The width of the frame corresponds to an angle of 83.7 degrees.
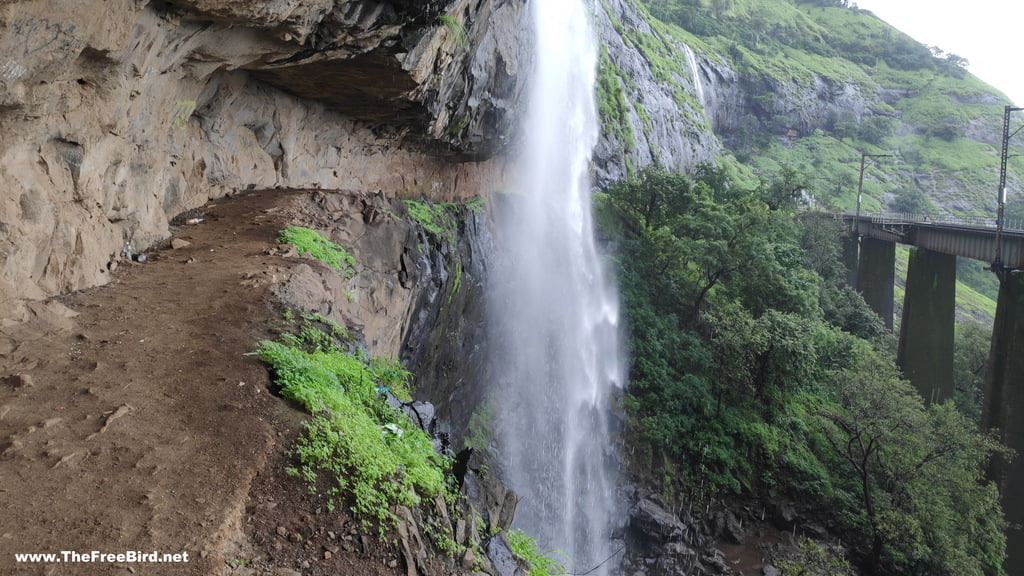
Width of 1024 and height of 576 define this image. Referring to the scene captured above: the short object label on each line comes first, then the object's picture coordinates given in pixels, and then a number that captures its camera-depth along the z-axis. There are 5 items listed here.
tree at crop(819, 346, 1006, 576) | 16.70
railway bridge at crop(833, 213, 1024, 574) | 20.67
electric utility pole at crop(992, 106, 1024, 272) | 21.05
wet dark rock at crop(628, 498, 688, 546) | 18.80
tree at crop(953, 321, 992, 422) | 28.89
